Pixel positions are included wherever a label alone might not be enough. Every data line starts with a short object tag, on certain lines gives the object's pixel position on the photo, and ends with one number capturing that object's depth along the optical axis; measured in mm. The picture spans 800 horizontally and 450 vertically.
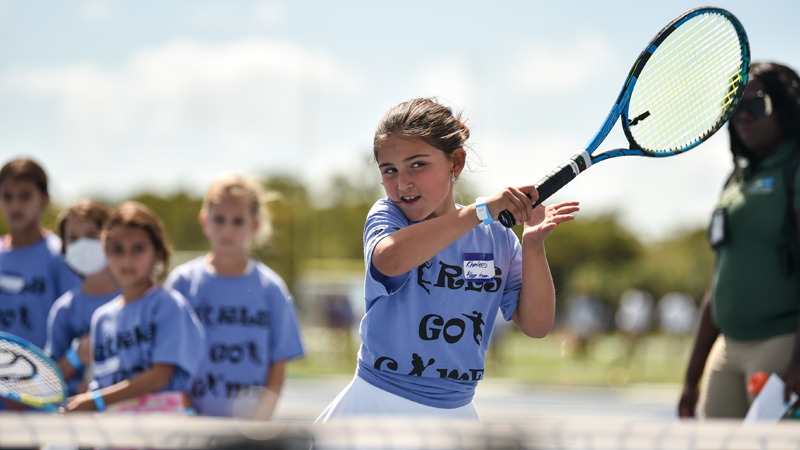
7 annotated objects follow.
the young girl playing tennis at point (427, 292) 4812
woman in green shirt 6660
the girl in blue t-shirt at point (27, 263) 9227
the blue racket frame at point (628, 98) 5336
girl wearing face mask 8578
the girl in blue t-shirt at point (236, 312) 8383
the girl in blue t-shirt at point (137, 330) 6906
